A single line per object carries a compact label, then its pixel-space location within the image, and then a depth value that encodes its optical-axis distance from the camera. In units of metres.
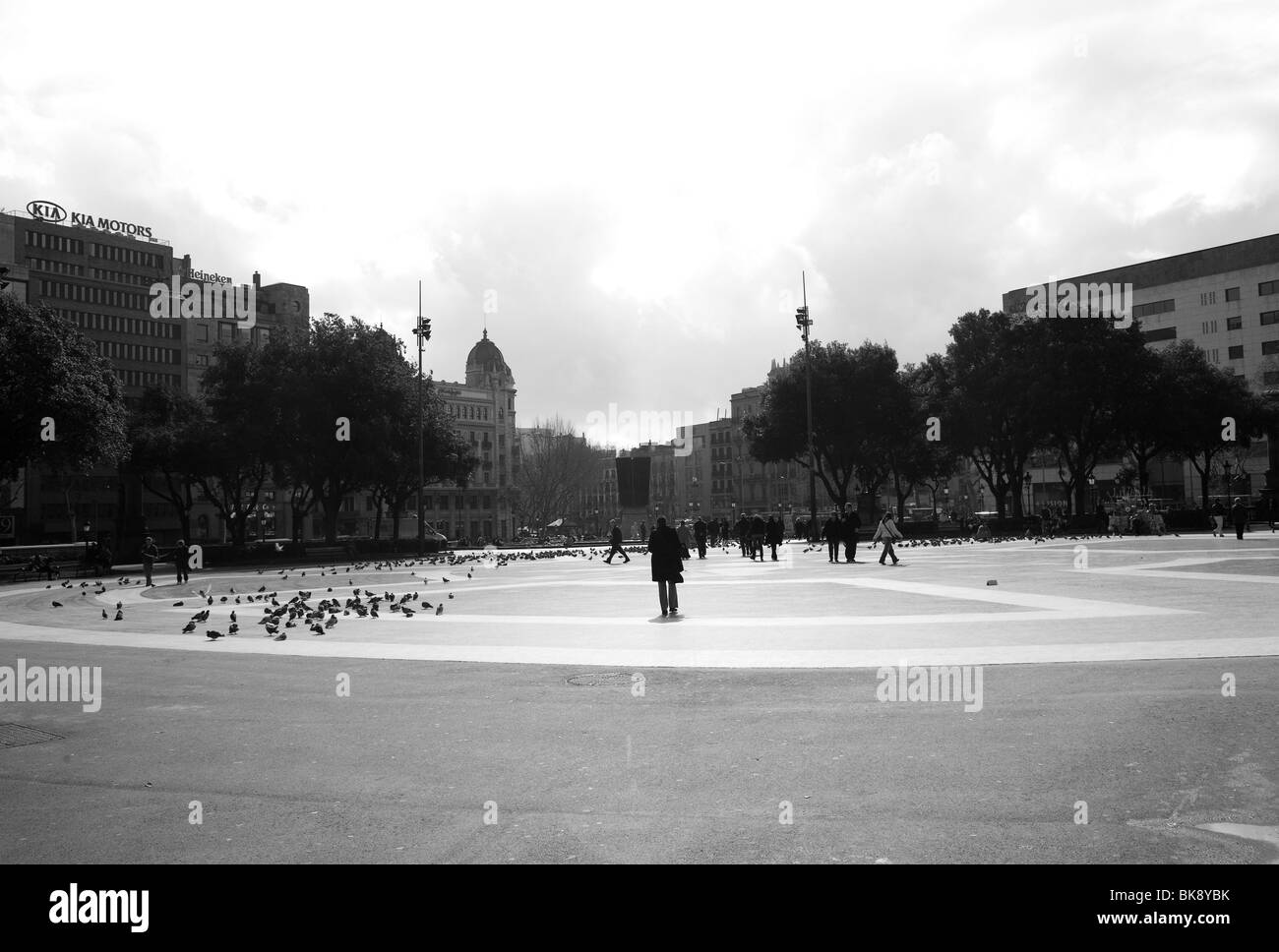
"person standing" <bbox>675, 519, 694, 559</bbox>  37.06
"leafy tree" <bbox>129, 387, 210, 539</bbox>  51.44
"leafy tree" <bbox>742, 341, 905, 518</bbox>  61.62
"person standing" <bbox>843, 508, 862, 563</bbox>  30.80
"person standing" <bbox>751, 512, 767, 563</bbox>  35.19
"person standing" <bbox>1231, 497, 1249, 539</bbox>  36.06
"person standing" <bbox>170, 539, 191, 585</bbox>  30.36
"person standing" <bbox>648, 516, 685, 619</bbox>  16.72
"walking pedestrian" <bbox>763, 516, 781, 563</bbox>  34.91
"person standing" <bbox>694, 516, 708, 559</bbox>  39.59
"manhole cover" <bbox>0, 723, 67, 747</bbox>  7.93
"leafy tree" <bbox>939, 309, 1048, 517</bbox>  53.50
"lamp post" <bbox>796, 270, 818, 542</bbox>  53.05
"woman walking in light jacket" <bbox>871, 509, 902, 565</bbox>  30.10
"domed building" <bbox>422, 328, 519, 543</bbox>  125.81
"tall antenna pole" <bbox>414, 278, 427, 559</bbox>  50.56
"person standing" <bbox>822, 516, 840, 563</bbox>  30.93
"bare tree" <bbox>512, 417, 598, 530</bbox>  101.00
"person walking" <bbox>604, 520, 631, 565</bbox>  37.81
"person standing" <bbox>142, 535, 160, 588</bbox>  29.64
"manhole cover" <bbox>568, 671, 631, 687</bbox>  10.00
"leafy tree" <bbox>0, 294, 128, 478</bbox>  38.00
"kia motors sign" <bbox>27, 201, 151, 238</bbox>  84.44
